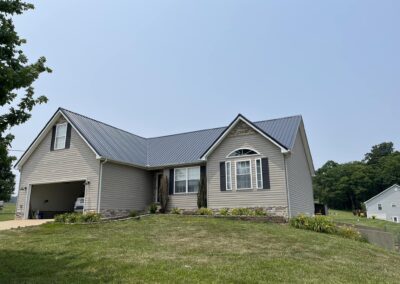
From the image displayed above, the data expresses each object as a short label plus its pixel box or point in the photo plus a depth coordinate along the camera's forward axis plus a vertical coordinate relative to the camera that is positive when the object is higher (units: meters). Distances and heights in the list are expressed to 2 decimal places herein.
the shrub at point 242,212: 16.67 +0.01
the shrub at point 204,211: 17.50 +0.07
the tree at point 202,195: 18.98 +0.98
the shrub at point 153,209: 19.91 +0.21
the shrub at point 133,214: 18.84 -0.08
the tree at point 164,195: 20.23 +1.06
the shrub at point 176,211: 18.63 +0.08
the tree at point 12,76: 7.36 +3.05
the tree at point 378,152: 96.69 +17.24
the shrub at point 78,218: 16.53 -0.25
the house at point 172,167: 17.36 +2.61
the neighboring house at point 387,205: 60.25 +1.18
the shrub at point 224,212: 17.15 +0.01
